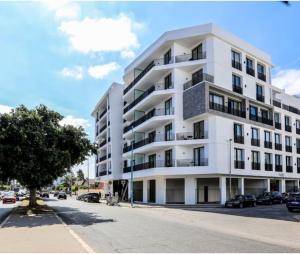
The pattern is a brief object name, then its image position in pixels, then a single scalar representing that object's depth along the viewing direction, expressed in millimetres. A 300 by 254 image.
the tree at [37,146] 16330
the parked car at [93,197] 34304
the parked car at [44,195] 50648
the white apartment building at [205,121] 27134
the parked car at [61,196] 45762
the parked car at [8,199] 33624
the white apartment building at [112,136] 40091
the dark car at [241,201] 24295
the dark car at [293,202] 19230
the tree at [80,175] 101966
